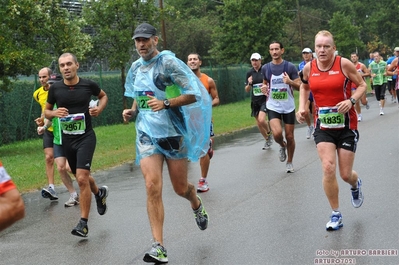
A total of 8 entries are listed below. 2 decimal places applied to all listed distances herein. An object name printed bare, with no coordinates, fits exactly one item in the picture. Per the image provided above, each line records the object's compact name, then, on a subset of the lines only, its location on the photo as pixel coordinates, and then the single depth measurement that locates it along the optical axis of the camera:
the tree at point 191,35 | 48.59
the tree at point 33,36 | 17.25
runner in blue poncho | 6.77
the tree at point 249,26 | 42.19
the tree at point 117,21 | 26.72
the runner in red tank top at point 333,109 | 7.31
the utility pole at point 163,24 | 29.91
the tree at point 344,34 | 65.44
